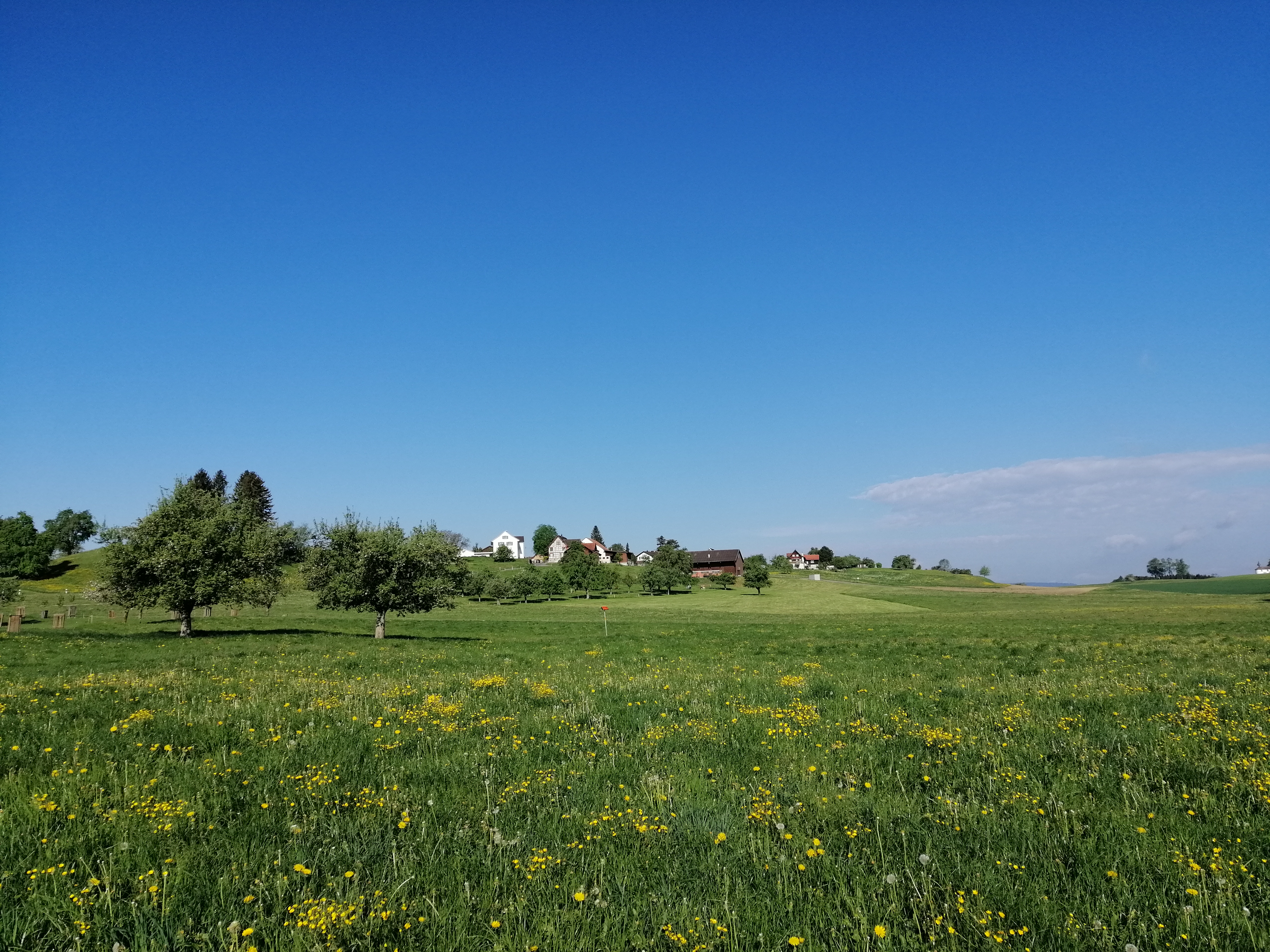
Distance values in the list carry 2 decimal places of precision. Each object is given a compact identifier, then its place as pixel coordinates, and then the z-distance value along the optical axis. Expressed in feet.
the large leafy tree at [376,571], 148.77
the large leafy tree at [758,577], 432.66
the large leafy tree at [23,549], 392.47
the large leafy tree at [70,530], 526.98
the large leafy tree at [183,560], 137.69
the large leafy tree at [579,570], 422.82
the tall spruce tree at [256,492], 508.53
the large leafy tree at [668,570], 442.50
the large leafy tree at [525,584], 382.83
